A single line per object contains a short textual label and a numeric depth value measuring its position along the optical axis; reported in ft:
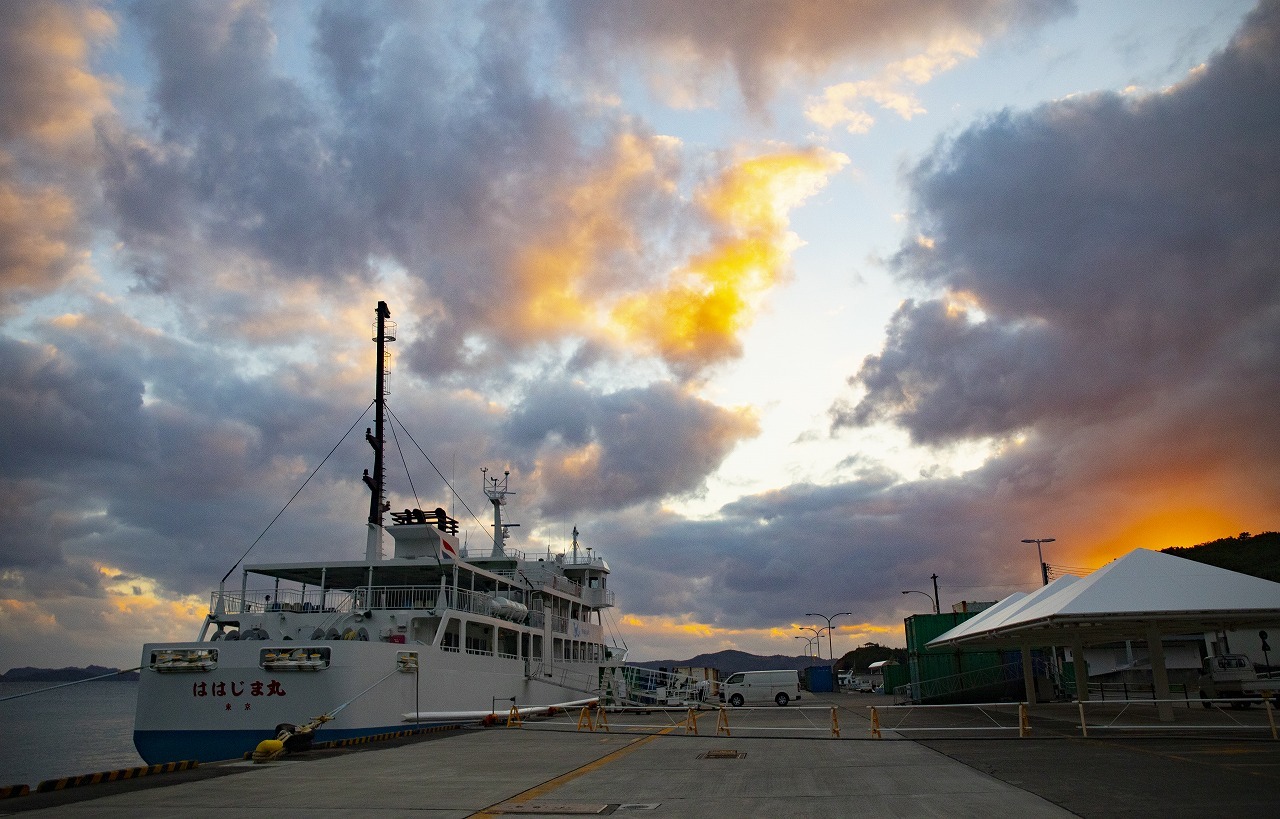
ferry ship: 67.62
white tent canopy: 68.08
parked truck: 98.73
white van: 147.95
